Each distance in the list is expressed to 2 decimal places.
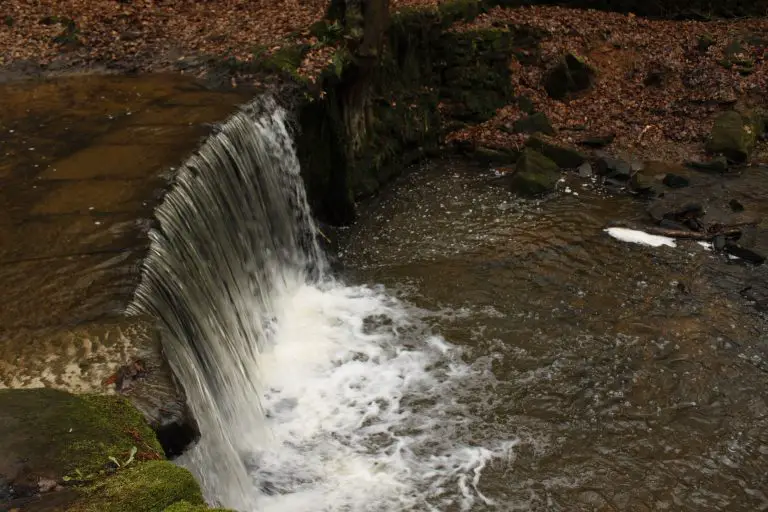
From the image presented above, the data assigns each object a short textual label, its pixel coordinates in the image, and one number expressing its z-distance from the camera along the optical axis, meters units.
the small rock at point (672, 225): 10.76
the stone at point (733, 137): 12.63
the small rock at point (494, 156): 13.12
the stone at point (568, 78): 14.52
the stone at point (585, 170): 12.55
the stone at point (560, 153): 12.77
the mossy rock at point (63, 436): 3.15
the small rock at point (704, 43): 15.27
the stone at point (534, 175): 11.91
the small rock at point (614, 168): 12.30
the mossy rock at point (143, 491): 3.03
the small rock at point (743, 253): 9.80
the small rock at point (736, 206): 11.17
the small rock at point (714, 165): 12.46
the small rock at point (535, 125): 13.68
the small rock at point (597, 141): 13.38
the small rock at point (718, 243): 10.19
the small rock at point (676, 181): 12.01
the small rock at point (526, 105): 14.38
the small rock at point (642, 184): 11.81
